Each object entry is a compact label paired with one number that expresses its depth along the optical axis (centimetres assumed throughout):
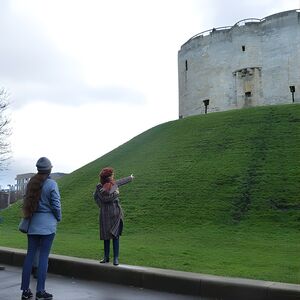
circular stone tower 3494
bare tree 2797
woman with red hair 672
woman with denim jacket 512
